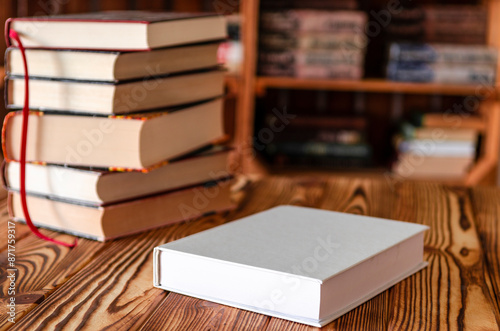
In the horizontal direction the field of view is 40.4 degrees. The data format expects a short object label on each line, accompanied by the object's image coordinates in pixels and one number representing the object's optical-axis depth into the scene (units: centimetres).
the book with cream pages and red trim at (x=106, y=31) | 78
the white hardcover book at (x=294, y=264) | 56
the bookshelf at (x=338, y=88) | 232
